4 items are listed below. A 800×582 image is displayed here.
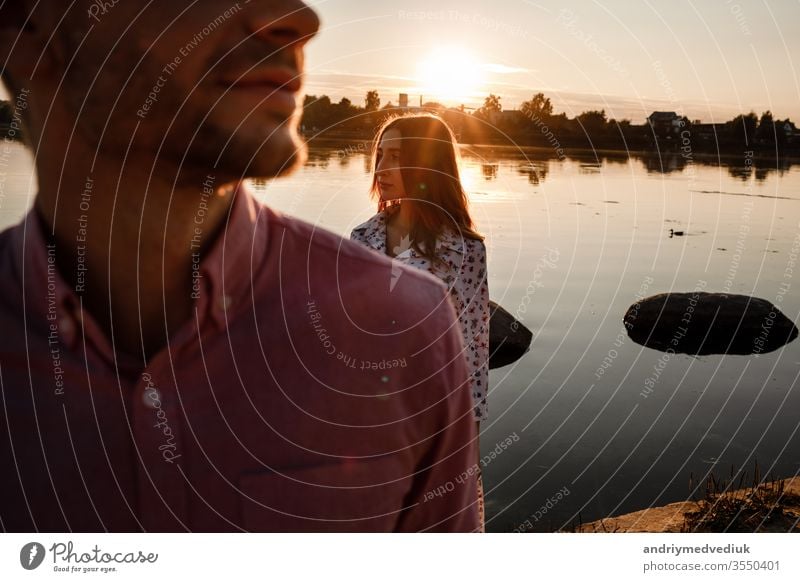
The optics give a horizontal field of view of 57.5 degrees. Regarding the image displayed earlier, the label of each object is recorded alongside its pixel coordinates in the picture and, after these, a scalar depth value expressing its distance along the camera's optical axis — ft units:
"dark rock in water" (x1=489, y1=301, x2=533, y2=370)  25.67
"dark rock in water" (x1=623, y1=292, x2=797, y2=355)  26.50
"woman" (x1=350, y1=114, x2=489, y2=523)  9.19
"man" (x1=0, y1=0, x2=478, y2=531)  3.19
